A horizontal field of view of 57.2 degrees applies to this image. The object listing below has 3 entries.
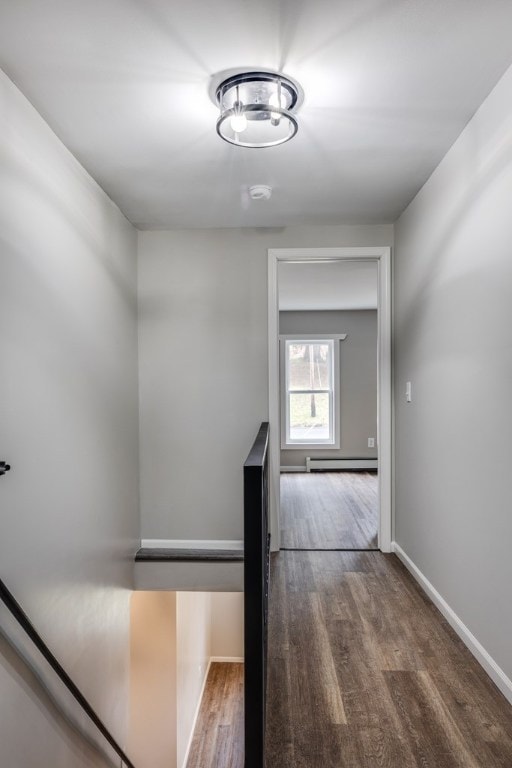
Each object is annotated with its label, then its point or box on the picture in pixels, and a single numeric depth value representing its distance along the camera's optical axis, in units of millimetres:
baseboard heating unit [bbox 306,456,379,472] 6910
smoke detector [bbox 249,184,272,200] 2609
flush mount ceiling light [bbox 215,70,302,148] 1684
